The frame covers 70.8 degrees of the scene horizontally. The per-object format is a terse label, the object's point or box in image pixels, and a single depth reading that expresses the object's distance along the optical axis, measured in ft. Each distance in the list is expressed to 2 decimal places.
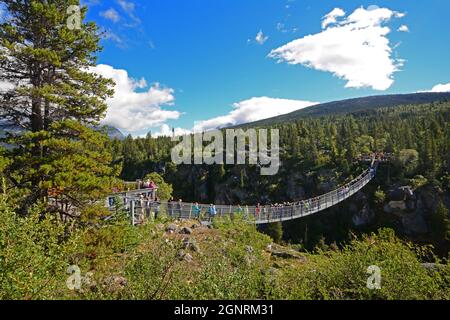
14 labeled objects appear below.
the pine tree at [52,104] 28.25
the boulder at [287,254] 47.78
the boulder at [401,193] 149.07
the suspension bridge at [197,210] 42.52
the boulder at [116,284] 17.79
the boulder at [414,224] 142.82
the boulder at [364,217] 157.28
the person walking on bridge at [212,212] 53.57
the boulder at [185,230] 42.08
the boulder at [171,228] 40.98
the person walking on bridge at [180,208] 49.42
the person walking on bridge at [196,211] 52.29
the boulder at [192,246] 34.40
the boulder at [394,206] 149.07
